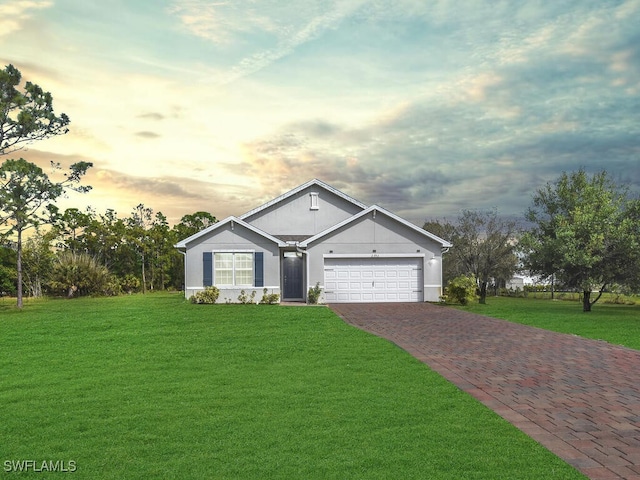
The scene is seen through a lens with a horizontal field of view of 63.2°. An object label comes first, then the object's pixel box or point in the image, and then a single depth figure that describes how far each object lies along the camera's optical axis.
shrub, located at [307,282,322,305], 25.88
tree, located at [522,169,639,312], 22.12
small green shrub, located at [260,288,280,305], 25.72
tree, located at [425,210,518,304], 31.72
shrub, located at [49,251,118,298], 33.34
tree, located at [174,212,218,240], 44.88
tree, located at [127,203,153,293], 39.69
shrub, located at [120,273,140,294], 38.56
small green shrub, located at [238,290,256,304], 26.02
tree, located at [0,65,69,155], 24.50
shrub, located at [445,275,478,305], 25.55
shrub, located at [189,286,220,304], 25.67
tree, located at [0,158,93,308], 23.94
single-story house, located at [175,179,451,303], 26.31
